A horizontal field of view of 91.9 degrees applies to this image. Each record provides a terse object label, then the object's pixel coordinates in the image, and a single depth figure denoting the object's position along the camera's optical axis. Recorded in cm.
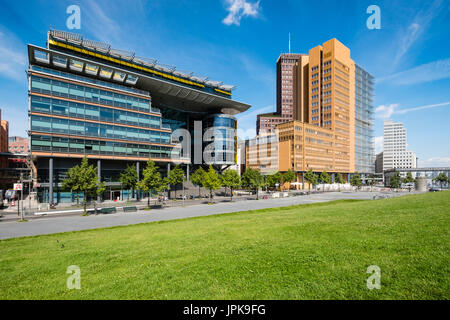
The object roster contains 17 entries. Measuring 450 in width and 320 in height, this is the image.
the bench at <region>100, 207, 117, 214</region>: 3606
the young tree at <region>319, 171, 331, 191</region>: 8895
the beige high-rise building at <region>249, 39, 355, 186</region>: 9944
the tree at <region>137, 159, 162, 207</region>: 4291
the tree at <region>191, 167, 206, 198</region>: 6145
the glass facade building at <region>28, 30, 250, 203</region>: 4822
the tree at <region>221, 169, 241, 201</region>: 5528
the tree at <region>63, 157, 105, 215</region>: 3588
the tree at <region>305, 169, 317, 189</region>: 7905
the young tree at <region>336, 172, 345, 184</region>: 10072
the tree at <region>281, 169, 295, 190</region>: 8556
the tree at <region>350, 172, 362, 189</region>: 9212
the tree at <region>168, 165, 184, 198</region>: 5394
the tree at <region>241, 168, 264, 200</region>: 5772
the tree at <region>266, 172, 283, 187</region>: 7748
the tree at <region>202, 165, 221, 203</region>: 5075
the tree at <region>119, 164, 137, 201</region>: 5200
